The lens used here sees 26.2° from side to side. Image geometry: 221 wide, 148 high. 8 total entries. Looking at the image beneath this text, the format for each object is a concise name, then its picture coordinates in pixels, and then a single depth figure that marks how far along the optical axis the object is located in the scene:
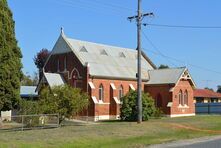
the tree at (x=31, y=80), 99.37
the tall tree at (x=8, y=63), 33.25
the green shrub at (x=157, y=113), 49.79
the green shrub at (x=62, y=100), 36.12
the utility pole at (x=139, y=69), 38.25
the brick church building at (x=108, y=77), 54.75
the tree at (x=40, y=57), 105.75
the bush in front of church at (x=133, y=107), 44.81
